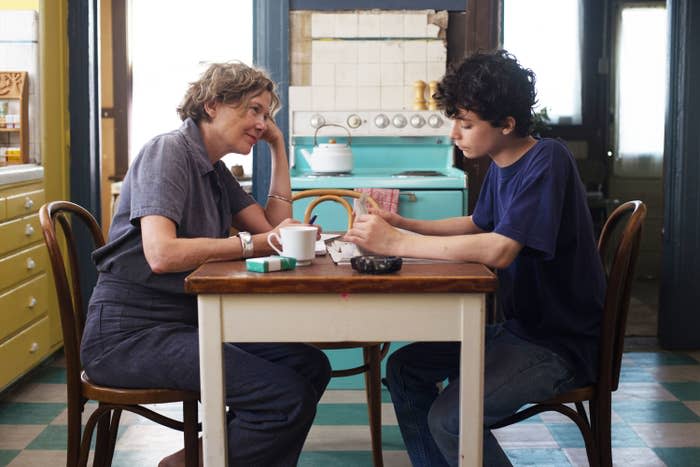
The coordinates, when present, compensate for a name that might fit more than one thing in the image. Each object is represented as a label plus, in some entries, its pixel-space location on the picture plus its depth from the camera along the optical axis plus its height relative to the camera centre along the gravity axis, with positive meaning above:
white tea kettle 4.29 -0.12
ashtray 1.85 -0.27
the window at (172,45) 6.62 +0.63
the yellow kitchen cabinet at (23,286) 3.54 -0.63
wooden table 1.79 -0.35
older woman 2.02 -0.35
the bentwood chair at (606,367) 2.10 -0.54
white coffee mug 1.96 -0.24
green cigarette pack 1.87 -0.27
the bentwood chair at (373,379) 2.75 -0.74
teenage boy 2.02 -0.30
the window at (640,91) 6.89 +0.32
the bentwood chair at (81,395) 2.09 -0.60
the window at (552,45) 6.87 +0.66
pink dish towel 3.92 -0.27
